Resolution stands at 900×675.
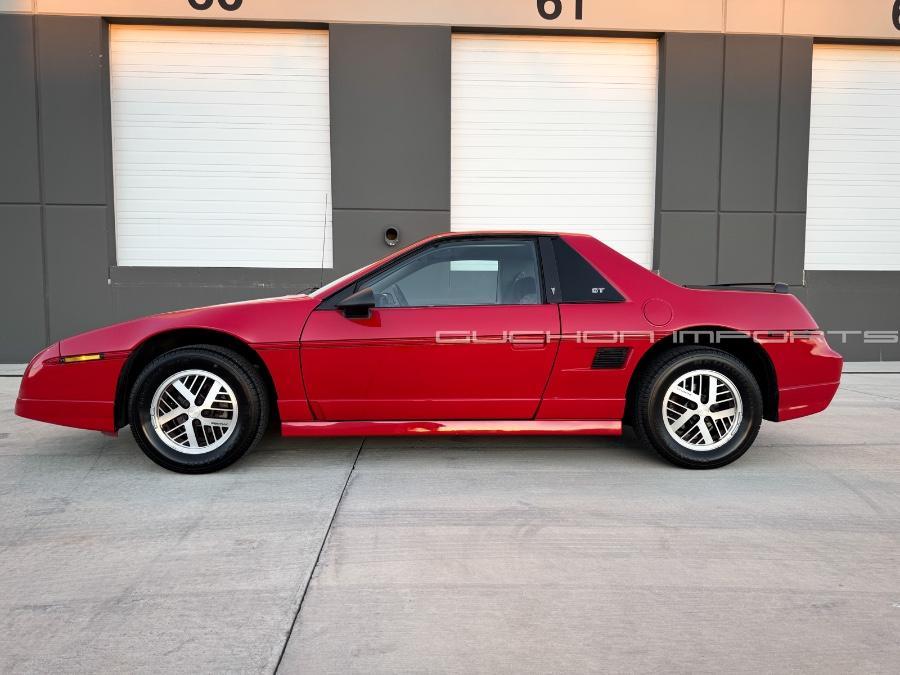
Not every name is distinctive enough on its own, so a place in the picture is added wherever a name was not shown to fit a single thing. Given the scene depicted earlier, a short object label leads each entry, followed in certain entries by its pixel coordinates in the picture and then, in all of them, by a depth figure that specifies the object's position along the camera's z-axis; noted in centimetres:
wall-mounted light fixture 855
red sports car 359
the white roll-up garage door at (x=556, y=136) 874
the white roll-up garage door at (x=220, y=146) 845
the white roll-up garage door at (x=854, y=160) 896
